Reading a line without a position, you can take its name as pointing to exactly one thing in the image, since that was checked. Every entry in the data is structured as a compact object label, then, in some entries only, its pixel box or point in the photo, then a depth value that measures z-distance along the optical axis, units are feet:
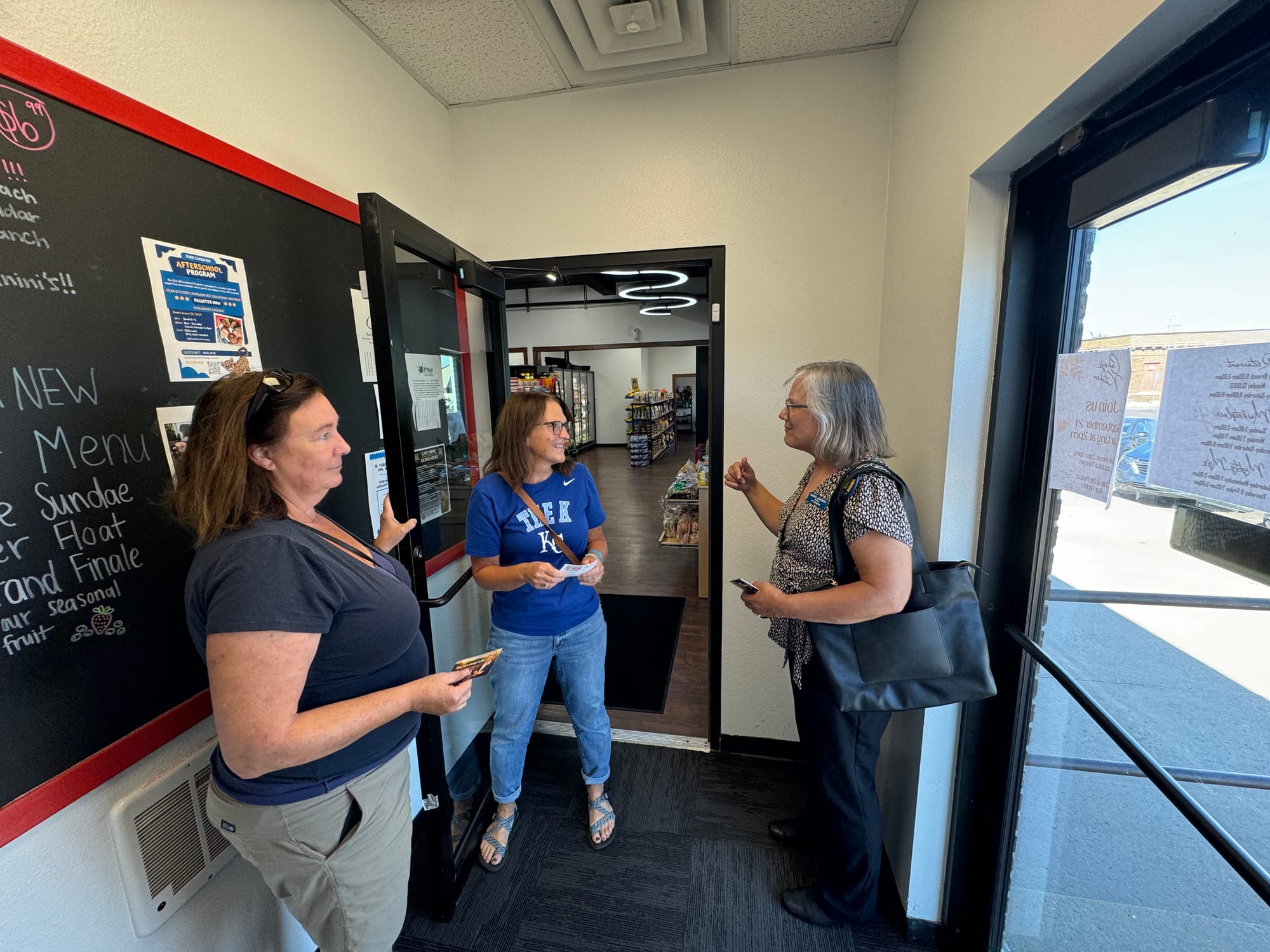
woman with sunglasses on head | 2.67
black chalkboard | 2.74
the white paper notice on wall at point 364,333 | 5.31
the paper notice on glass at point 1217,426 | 2.13
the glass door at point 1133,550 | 2.36
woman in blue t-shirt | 5.45
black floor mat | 9.26
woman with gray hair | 3.89
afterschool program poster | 3.50
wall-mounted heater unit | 3.35
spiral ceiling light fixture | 12.13
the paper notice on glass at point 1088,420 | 2.92
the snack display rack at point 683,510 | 17.97
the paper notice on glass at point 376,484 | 5.48
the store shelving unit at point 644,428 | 37.01
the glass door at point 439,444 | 4.39
